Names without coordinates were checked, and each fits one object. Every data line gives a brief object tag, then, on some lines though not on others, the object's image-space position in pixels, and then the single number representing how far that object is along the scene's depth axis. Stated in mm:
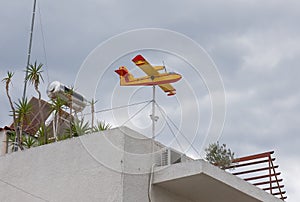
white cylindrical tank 14109
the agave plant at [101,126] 13558
